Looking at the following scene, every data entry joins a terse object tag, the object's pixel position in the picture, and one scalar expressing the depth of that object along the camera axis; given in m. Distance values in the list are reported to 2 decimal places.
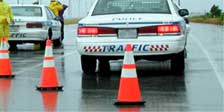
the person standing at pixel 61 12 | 28.15
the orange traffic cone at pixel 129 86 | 9.52
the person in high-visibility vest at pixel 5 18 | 16.47
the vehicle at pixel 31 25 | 20.83
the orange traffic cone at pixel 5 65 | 12.90
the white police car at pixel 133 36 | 12.24
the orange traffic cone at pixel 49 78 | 11.12
